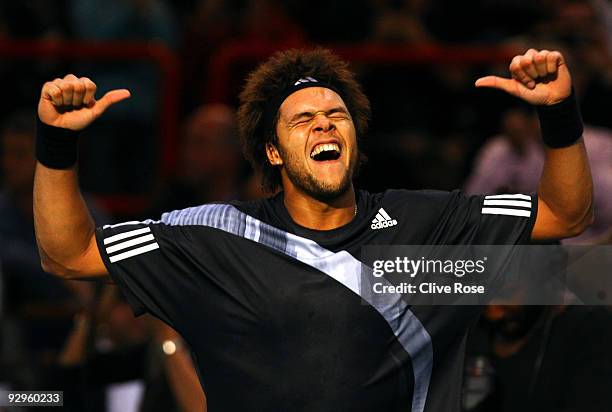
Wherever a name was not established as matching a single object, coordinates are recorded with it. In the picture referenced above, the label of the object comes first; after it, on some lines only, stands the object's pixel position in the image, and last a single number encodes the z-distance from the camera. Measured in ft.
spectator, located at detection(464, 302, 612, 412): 32.86
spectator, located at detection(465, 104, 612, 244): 46.44
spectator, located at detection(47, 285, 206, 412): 37.55
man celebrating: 27.89
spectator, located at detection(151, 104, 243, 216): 47.83
